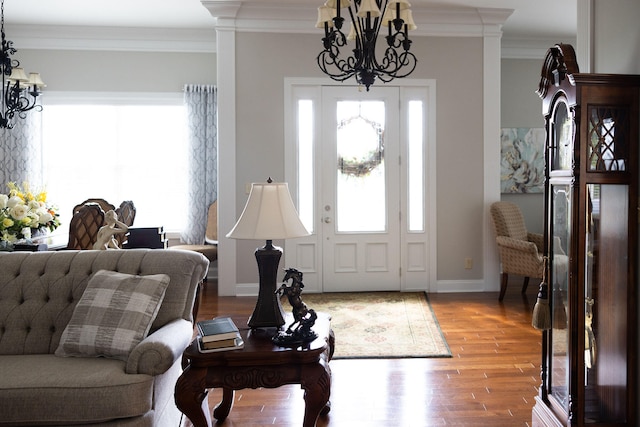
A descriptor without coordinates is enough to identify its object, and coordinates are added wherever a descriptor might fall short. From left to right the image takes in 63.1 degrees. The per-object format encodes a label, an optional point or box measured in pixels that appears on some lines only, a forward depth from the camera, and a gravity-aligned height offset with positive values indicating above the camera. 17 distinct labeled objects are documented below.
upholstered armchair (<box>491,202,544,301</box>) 5.18 -0.44
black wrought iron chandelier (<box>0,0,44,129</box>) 4.61 +1.13
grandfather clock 2.11 -0.17
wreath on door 5.78 +0.49
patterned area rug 3.86 -1.06
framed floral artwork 6.66 +0.55
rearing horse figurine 2.19 -0.47
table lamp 2.30 -0.11
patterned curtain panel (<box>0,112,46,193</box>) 6.29 +0.65
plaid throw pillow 2.25 -0.49
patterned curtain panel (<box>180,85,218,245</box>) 6.43 +0.73
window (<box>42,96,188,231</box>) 6.54 +0.61
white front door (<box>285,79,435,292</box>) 5.74 +0.17
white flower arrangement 3.61 -0.08
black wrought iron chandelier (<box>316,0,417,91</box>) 3.02 +1.07
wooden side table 2.05 -0.68
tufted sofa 2.01 -0.63
